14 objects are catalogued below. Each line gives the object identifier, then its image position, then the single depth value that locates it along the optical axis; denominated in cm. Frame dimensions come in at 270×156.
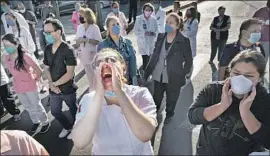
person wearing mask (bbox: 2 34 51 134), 447
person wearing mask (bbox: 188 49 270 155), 218
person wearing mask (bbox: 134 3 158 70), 689
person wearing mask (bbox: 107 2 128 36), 803
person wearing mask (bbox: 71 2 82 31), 843
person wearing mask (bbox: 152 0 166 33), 780
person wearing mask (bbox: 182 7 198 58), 708
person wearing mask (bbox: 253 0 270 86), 608
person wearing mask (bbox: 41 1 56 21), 902
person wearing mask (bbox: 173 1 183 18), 797
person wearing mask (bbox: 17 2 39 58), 851
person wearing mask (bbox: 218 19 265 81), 386
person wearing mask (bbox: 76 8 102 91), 584
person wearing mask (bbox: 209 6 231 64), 730
